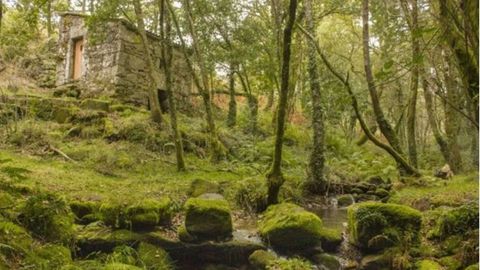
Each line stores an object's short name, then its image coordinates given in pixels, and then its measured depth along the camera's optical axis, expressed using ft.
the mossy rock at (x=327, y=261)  20.42
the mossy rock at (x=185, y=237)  21.25
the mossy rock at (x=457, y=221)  19.04
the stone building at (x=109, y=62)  51.34
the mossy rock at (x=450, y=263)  17.58
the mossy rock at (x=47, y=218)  18.31
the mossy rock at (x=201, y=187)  28.71
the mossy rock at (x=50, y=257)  15.53
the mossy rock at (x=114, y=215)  21.06
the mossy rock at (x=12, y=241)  15.52
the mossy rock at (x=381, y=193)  33.42
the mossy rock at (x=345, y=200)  32.68
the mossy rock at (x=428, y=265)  17.47
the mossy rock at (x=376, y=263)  19.35
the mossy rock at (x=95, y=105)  46.09
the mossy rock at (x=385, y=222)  20.22
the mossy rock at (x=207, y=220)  21.47
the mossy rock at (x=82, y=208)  22.34
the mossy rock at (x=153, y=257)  19.07
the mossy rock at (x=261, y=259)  19.90
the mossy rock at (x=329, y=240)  22.04
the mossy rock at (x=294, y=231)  21.35
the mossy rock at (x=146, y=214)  21.27
